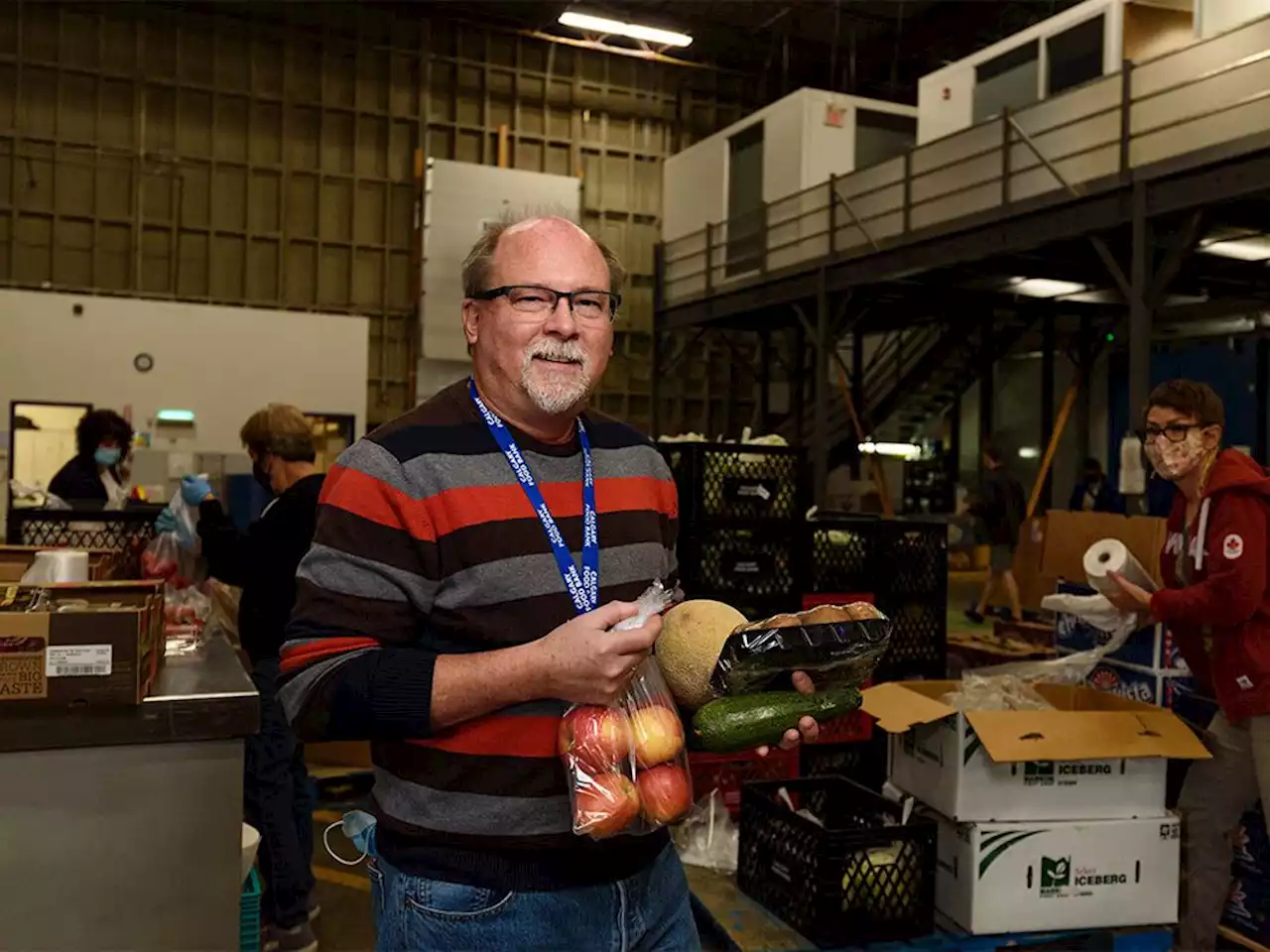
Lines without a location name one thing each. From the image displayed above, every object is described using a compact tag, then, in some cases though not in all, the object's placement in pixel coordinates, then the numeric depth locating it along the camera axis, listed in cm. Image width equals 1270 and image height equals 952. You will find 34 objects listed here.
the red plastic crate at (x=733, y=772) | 369
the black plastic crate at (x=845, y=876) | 264
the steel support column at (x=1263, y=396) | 1162
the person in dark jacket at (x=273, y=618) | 318
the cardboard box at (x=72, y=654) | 181
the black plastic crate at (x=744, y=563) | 382
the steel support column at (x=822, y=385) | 1038
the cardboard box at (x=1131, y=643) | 329
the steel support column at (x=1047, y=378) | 1189
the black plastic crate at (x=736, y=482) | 383
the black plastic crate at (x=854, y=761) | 389
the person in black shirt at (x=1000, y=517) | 920
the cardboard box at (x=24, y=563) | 239
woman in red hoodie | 271
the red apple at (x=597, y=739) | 124
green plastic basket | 269
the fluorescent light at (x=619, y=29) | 1098
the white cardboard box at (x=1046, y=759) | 271
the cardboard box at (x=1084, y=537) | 339
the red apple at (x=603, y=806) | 123
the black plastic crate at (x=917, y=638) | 420
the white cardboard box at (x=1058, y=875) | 272
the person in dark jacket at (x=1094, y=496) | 1035
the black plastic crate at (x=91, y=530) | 292
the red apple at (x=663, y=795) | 127
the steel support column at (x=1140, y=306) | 685
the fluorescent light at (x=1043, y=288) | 1049
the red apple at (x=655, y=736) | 128
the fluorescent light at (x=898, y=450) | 1206
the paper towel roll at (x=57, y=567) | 226
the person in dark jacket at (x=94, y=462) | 454
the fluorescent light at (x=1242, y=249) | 868
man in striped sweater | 124
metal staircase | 1274
